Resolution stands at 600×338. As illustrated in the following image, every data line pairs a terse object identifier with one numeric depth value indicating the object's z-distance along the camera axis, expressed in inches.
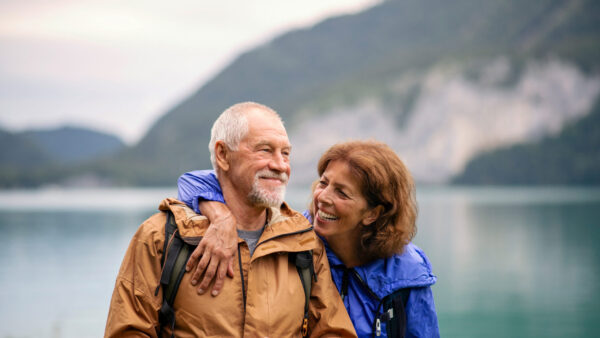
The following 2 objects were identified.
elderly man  133.9
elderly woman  154.7
